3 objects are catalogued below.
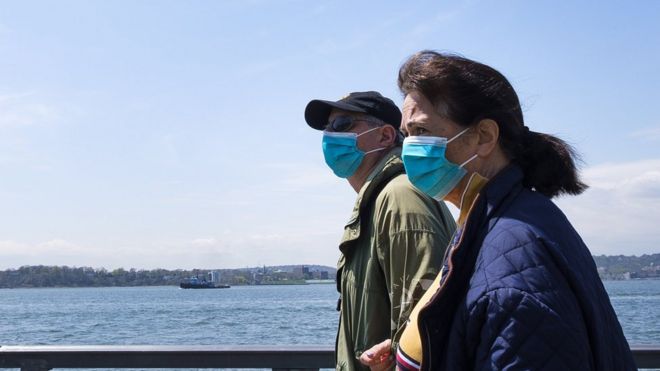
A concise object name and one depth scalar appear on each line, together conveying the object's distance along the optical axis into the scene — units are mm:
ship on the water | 120050
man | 2699
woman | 1580
